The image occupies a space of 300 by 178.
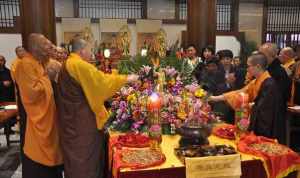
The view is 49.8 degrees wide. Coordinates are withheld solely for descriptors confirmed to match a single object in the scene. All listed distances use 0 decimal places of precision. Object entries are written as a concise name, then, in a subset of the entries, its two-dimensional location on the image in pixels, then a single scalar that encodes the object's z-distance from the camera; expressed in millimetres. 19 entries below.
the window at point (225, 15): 8923
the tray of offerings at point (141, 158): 2088
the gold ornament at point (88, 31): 7732
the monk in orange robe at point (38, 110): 2682
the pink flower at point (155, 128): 2316
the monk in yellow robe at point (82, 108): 2400
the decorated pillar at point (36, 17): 4617
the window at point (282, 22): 9117
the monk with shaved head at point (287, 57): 5355
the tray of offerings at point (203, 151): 2141
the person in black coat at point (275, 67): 3541
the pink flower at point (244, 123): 2541
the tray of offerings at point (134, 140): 2422
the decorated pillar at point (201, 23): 5184
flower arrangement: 2746
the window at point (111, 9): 8297
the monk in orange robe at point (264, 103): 2721
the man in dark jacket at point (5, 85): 5560
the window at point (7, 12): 7766
